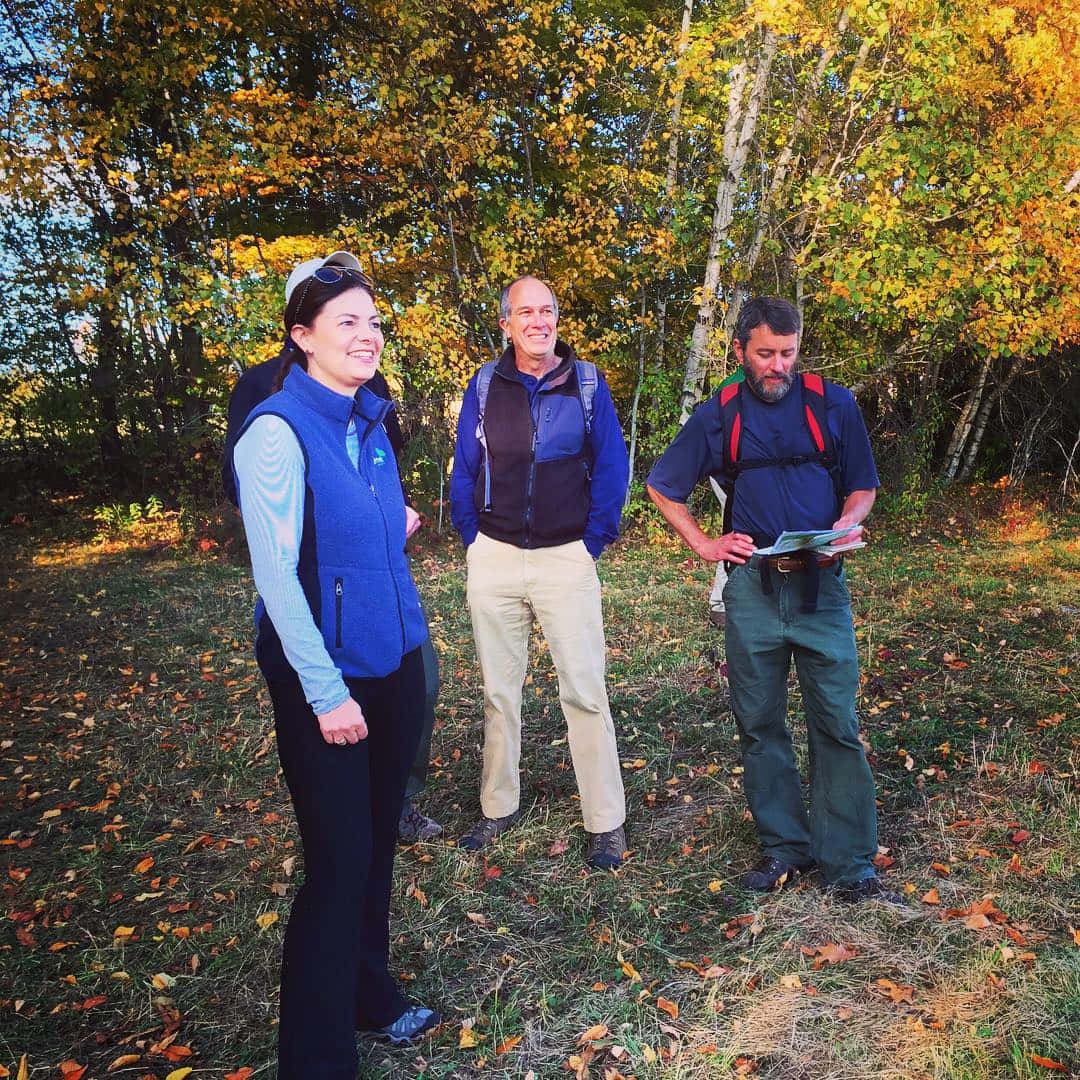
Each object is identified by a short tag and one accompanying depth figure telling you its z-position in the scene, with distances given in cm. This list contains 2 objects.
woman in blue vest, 194
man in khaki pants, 345
